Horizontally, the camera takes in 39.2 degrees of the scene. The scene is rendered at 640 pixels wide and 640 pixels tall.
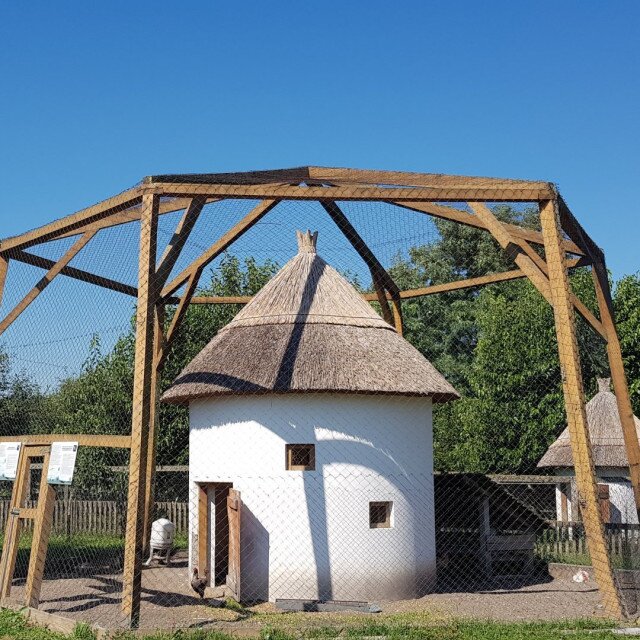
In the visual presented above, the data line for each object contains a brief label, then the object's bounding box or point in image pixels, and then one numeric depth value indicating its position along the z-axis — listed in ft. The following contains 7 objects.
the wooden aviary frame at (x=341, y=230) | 31.89
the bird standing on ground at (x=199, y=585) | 39.78
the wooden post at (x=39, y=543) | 34.35
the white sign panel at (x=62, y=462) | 34.53
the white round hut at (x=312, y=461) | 42.37
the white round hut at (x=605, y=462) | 77.66
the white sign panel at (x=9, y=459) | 38.32
